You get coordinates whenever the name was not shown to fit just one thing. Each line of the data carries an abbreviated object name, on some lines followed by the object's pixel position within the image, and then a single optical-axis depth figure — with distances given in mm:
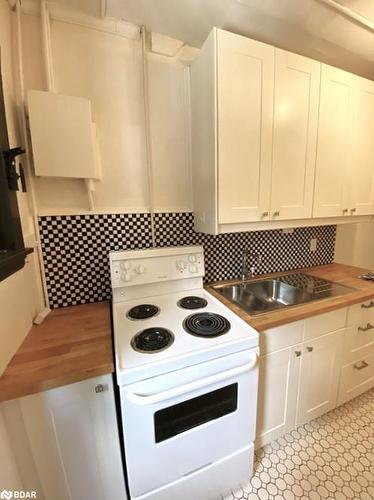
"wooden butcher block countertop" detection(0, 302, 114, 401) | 711
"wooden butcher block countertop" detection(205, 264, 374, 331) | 1069
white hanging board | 1008
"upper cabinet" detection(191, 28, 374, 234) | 1112
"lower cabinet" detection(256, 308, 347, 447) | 1130
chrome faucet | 1621
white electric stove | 804
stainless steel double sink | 1455
